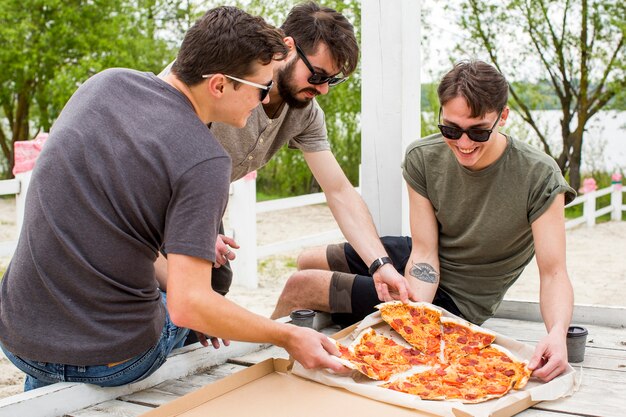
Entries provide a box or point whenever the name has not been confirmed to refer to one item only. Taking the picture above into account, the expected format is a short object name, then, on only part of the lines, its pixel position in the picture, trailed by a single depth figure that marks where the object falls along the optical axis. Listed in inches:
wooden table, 91.5
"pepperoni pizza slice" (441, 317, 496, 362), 112.9
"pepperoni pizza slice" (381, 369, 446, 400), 94.0
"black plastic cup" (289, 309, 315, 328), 124.9
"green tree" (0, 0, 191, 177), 508.1
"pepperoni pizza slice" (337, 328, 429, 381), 102.4
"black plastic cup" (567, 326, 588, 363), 111.4
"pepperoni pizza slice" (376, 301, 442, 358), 116.5
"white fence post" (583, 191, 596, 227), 430.6
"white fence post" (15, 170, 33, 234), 205.2
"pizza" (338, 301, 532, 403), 97.2
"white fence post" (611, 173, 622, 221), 451.5
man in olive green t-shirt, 112.9
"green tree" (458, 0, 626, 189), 489.7
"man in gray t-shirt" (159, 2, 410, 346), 114.8
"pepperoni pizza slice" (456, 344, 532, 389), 99.0
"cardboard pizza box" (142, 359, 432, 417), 90.5
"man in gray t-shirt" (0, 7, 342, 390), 75.8
